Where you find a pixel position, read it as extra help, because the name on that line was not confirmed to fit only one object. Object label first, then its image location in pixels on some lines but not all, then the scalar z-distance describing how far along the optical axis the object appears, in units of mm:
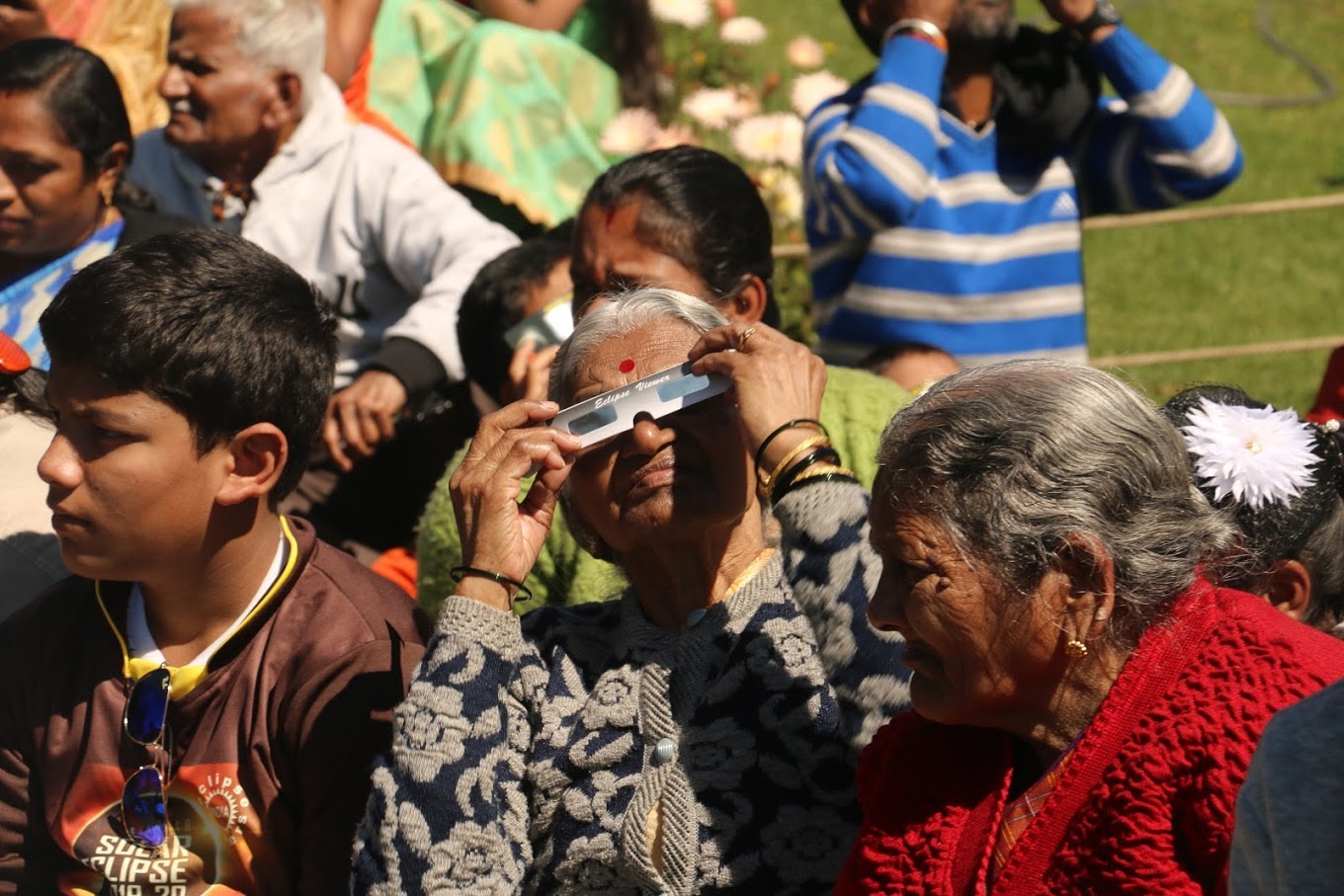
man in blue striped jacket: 8383
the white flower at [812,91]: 10641
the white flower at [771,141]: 11281
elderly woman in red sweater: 3793
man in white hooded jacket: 9094
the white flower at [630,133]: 11227
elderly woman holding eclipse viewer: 4633
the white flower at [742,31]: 12172
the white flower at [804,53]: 12422
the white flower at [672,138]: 10755
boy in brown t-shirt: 5371
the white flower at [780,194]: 11445
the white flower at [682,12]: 12422
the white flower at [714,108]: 11477
